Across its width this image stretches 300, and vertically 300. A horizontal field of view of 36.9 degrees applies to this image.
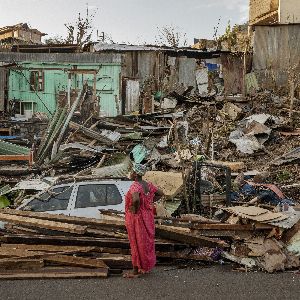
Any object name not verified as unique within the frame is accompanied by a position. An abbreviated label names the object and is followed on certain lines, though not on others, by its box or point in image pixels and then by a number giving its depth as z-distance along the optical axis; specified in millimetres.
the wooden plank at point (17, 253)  7242
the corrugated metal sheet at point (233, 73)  27719
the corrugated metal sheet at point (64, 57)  24547
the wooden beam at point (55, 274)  6793
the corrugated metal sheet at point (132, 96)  25359
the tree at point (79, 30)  41819
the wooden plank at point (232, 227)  7816
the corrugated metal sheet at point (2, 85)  24141
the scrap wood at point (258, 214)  7778
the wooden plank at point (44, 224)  7762
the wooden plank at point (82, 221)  8008
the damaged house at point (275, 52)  26828
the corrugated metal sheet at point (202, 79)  27934
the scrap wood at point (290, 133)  18533
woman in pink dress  6879
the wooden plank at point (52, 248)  7371
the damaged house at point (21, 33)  41344
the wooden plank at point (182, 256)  7535
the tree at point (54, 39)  51525
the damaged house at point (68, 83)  24578
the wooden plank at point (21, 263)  7059
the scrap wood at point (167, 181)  10734
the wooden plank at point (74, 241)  7547
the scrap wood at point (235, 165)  14670
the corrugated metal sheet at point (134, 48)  26547
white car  9023
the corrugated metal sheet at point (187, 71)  27703
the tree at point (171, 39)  40962
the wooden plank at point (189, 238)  7625
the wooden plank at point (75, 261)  7059
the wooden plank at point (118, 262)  7199
